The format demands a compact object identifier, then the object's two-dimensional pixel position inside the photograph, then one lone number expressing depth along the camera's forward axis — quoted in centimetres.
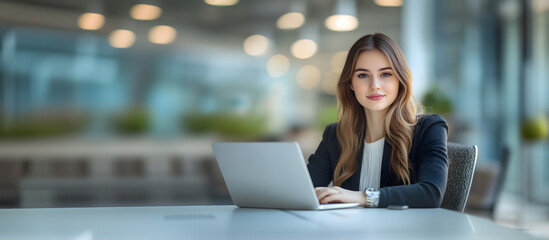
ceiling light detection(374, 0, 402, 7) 791
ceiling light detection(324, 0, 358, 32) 656
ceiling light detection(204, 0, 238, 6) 651
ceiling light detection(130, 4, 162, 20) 732
